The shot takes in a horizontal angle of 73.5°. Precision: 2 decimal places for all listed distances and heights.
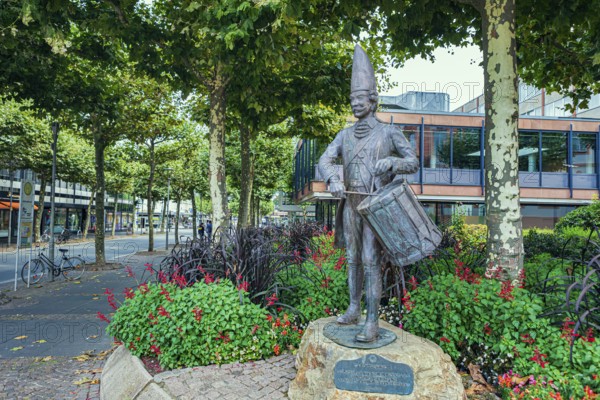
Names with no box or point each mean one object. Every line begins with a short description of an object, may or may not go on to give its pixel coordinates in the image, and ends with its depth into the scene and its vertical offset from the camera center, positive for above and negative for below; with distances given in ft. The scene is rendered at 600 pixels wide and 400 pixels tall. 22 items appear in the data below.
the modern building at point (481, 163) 75.46 +11.07
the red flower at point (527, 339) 11.73 -3.47
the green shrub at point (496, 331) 10.71 -3.45
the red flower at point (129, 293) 16.67 -3.28
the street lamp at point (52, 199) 38.60 +1.41
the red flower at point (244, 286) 15.53 -2.75
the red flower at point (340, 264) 20.12 -2.33
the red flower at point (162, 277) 16.75 -2.63
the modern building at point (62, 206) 100.48 +2.49
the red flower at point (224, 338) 13.82 -4.20
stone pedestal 10.65 -4.17
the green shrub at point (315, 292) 16.23 -3.18
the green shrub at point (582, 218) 37.24 +0.31
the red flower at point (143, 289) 16.33 -3.02
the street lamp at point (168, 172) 85.76 +9.79
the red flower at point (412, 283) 15.33 -2.50
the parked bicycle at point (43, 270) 37.63 -5.42
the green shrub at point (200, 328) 13.69 -4.00
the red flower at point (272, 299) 15.17 -3.24
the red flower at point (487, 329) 12.80 -3.50
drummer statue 11.92 +1.48
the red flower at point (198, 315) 13.98 -3.45
